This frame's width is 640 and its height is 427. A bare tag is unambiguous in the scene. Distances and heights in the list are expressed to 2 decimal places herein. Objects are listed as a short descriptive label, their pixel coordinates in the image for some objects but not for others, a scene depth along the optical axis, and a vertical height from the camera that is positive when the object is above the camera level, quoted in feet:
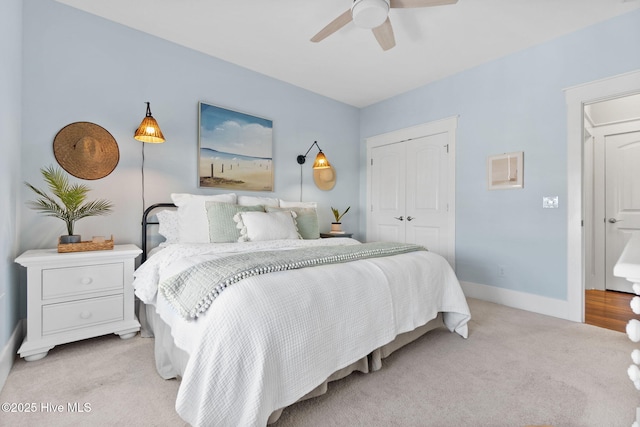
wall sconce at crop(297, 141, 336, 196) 12.97 +2.00
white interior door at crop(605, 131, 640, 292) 12.31 +0.77
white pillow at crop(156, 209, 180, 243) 8.97 -0.35
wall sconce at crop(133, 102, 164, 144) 8.50 +2.34
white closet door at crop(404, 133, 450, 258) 12.55 +0.91
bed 3.77 -1.59
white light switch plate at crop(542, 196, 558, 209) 9.65 +0.39
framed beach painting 10.66 +2.42
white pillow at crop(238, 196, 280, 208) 10.10 +0.42
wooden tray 7.12 -0.81
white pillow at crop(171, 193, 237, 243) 8.48 -0.11
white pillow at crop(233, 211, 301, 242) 8.41 -0.38
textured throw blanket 4.34 -0.93
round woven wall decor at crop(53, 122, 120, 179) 8.16 +1.78
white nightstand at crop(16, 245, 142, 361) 6.55 -1.96
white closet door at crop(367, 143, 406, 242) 14.12 +1.00
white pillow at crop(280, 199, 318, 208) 11.07 +0.33
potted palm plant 7.39 +0.29
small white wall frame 10.39 +1.54
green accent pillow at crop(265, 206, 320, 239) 10.07 -0.29
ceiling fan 6.73 +4.71
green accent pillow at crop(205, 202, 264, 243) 8.32 -0.27
